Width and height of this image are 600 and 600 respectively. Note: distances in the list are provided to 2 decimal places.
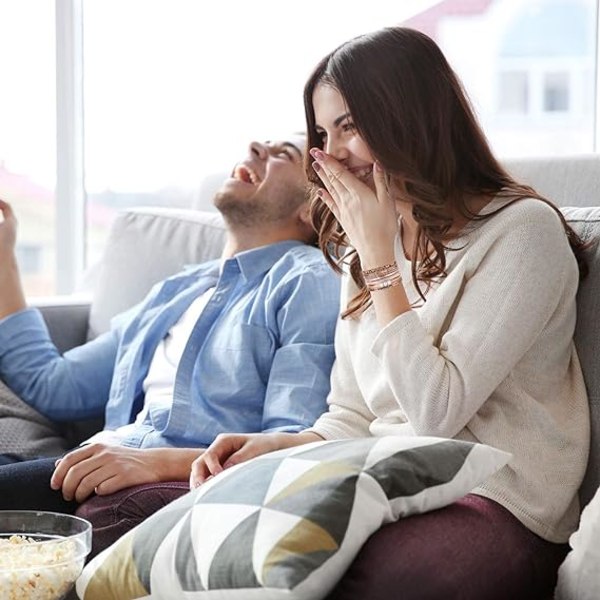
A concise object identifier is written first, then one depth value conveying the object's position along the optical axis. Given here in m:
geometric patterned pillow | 3.07
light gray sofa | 4.39
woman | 3.37
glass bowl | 3.25
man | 3.64
